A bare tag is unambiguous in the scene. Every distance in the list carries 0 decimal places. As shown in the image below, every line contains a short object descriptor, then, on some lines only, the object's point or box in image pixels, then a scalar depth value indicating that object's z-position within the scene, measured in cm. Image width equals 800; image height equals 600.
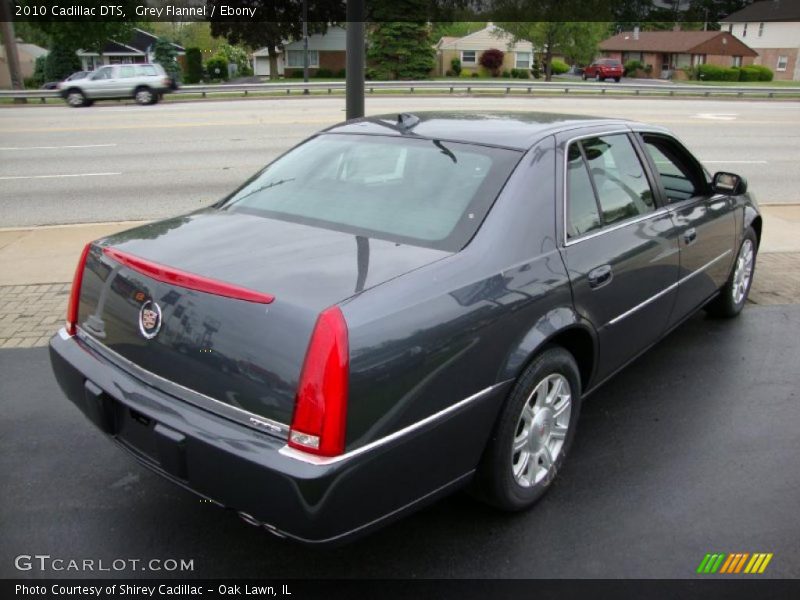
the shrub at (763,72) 5750
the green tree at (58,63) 4394
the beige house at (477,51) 6781
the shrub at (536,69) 6525
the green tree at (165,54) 5172
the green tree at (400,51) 4425
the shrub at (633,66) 6981
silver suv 2600
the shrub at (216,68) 5950
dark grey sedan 226
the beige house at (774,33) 6769
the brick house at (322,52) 6303
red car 5569
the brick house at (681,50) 6769
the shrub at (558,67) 6869
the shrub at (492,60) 6562
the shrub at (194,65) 5269
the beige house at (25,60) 5456
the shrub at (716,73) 5634
